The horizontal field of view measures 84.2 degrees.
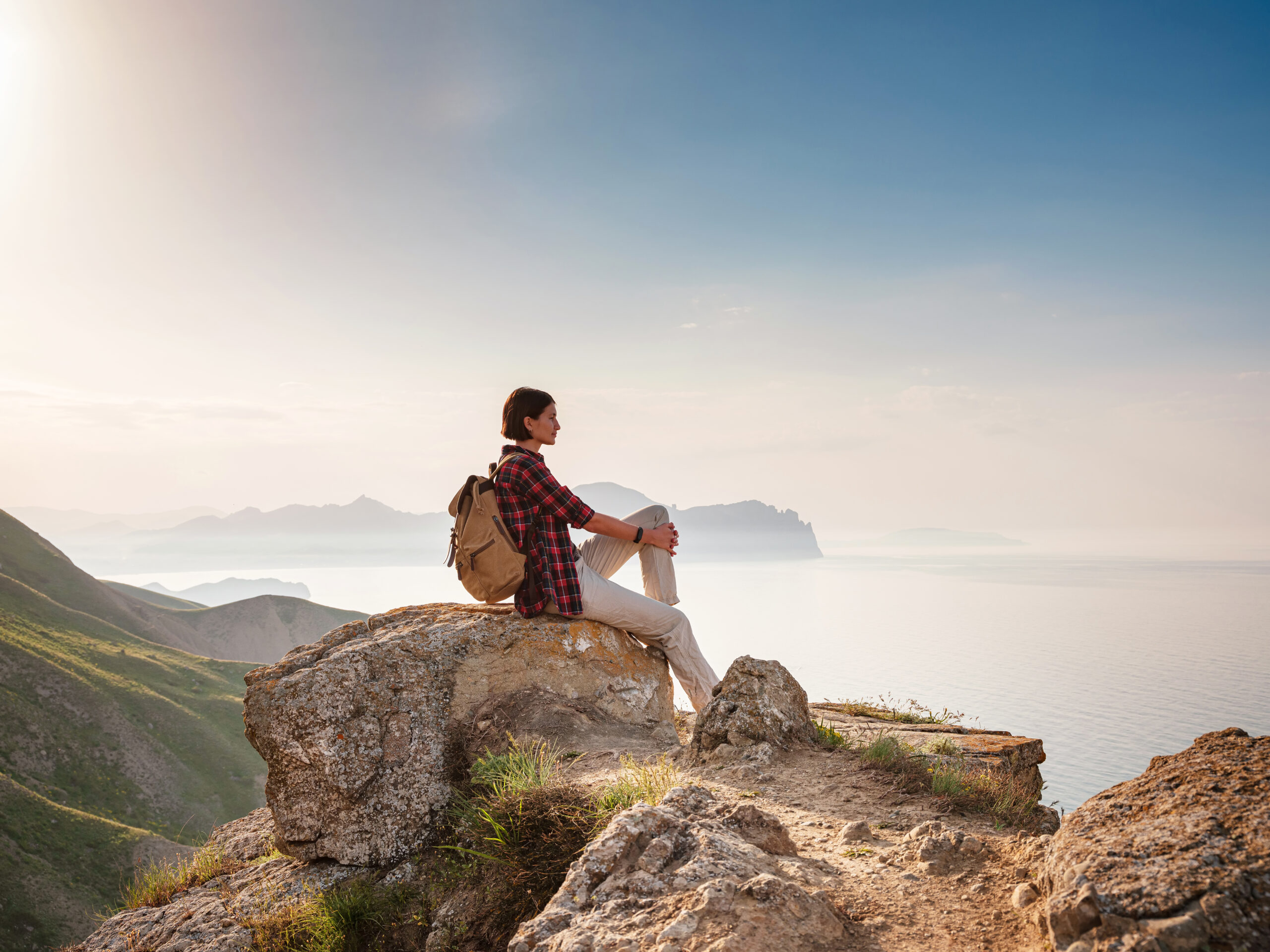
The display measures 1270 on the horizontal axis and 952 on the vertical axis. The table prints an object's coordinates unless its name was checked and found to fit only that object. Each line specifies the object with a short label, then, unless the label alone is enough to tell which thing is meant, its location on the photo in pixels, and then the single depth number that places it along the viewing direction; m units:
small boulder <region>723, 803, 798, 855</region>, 3.93
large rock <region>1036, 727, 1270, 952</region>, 2.41
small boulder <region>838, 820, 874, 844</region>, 4.30
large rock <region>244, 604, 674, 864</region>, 6.31
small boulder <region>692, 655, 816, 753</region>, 6.25
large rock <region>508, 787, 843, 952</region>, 2.96
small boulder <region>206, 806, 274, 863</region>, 7.44
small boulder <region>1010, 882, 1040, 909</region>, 3.22
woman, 7.00
